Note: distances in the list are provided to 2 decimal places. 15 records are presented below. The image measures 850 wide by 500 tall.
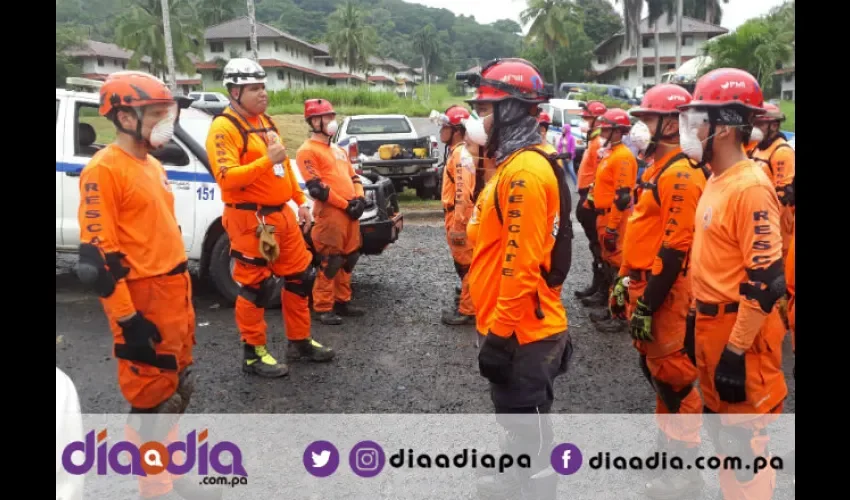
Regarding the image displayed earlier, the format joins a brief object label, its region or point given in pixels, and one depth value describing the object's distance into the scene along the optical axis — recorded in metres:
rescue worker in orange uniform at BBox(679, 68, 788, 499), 2.52
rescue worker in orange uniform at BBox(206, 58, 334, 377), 4.35
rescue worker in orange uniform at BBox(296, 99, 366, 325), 5.89
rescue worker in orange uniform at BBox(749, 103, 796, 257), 5.59
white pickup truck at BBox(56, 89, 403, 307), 6.11
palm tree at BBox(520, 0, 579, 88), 53.72
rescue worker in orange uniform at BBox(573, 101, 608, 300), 6.79
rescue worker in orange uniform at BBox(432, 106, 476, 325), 5.83
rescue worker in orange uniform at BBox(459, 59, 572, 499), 2.62
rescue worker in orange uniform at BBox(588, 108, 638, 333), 5.82
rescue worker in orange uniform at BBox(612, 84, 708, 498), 3.26
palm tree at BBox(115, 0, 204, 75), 45.34
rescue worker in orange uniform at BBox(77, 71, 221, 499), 2.92
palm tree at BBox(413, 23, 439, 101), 90.25
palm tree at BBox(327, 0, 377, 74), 70.19
